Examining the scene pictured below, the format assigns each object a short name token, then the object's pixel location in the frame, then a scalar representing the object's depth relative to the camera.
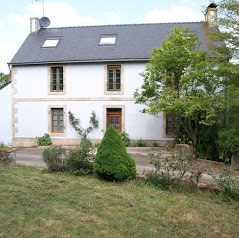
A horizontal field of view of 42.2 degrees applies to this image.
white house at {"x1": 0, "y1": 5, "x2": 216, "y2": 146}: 17.08
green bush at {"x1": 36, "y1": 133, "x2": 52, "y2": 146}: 17.56
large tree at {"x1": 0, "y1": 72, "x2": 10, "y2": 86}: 38.88
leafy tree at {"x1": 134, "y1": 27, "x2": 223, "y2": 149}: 12.67
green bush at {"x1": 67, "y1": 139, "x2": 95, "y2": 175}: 8.72
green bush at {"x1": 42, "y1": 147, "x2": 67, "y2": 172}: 9.00
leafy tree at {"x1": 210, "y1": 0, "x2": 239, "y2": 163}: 10.70
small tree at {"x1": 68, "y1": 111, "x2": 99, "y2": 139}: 17.53
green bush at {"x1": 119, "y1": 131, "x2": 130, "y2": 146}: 16.81
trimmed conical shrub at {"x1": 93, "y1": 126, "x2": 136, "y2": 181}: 7.89
